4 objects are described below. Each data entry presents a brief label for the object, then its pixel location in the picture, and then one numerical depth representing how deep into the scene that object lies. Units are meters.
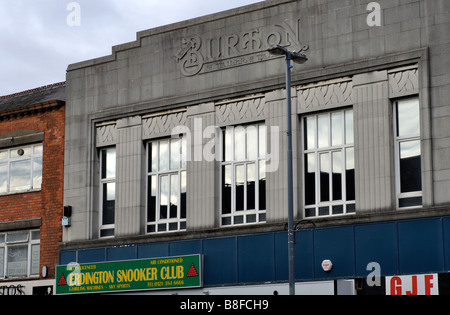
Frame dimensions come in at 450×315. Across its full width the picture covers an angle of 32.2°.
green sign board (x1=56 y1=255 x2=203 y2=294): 27.81
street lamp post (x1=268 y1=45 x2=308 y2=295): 21.72
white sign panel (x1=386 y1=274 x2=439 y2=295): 22.44
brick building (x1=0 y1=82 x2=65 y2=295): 32.31
